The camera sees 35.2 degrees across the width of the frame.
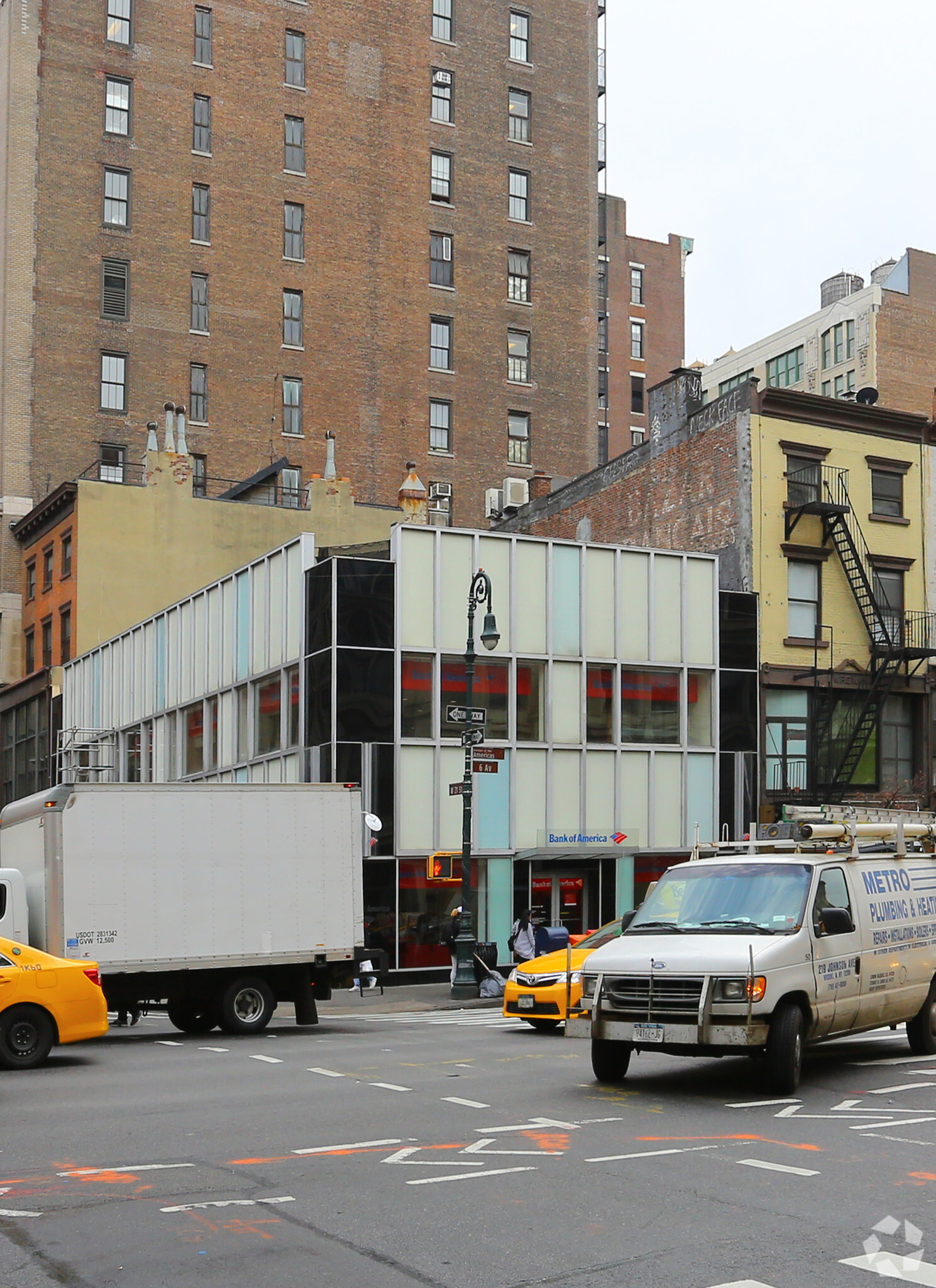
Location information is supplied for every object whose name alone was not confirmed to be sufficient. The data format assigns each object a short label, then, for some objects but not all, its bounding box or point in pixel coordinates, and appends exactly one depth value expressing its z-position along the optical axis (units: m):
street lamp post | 27.77
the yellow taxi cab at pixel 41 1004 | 16.06
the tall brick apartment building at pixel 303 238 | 60.69
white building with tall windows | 31.72
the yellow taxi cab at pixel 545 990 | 19.69
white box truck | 19.31
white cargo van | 12.23
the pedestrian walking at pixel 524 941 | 26.39
